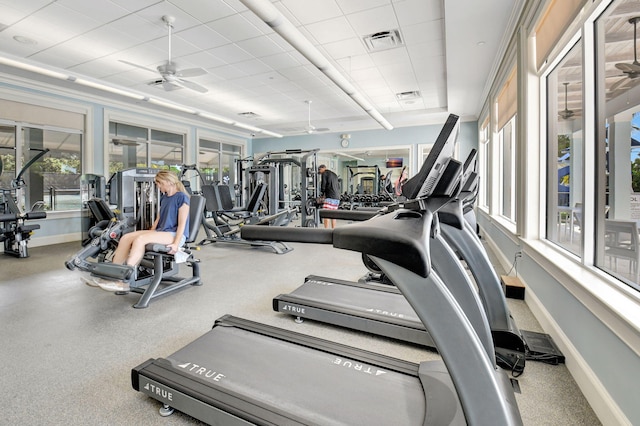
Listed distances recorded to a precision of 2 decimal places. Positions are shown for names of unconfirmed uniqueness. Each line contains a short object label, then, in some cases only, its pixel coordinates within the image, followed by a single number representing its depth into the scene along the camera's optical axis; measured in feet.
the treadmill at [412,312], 5.66
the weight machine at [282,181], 21.31
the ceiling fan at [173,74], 13.04
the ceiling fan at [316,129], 27.31
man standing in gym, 22.84
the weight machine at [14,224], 16.46
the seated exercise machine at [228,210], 19.42
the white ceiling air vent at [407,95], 22.86
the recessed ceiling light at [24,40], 14.44
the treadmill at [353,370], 2.98
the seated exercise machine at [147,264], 9.38
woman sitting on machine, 9.97
